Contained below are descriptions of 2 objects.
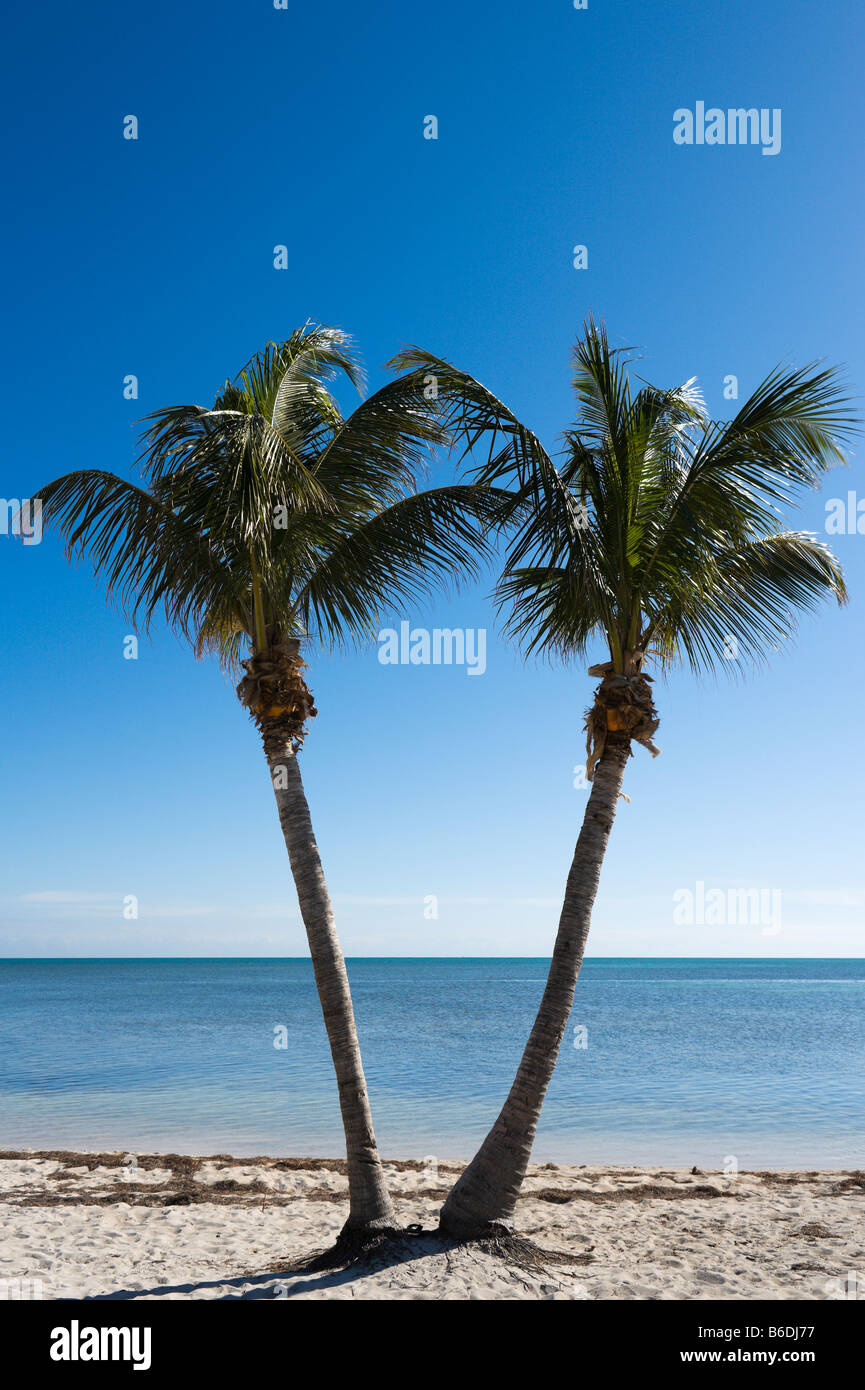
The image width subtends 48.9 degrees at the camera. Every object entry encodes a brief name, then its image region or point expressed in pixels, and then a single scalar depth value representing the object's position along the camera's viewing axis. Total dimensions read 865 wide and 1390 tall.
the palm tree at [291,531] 7.58
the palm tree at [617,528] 7.64
